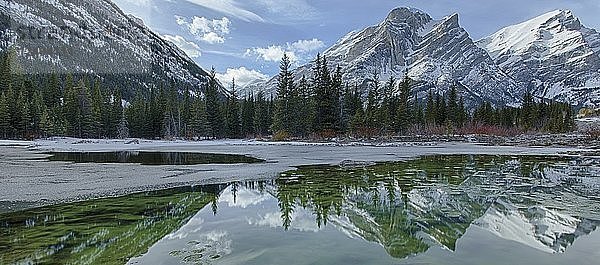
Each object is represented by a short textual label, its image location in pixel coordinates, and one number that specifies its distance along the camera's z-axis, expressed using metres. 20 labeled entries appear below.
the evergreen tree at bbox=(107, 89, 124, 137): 92.00
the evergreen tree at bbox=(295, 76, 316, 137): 63.22
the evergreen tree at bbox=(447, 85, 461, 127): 88.19
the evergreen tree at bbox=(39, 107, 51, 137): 76.81
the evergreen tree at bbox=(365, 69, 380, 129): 73.06
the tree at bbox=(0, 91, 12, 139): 74.00
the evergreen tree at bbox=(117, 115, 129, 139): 88.97
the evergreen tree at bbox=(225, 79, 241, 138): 87.38
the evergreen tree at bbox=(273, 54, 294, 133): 63.53
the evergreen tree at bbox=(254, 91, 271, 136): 89.31
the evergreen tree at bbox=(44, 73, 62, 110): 95.75
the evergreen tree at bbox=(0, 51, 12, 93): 87.67
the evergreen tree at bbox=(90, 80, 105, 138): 87.19
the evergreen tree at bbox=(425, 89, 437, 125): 85.81
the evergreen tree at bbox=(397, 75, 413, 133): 71.31
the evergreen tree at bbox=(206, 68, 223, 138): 84.01
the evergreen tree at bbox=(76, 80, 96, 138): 86.00
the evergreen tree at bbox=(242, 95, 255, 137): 91.38
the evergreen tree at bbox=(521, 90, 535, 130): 102.12
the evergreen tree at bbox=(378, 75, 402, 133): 71.23
